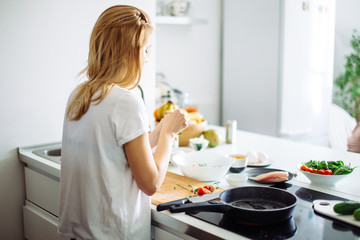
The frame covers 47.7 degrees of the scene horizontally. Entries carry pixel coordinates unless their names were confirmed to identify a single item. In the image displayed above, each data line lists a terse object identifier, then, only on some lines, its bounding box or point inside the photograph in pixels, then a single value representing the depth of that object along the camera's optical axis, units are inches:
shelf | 131.6
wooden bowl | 80.7
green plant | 161.3
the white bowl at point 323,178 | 55.6
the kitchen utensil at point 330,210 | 44.0
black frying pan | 42.8
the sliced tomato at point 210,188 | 54.5
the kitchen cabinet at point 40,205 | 66.9
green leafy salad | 56.3
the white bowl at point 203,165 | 58.2
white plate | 67.4
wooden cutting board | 52.5
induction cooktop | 40.9
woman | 44.3
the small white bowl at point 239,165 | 63.5
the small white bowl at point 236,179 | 56.4
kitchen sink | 69.5
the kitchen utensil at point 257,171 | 61.7
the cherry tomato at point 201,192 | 53.3
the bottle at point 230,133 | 84.4
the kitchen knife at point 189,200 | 47.4
